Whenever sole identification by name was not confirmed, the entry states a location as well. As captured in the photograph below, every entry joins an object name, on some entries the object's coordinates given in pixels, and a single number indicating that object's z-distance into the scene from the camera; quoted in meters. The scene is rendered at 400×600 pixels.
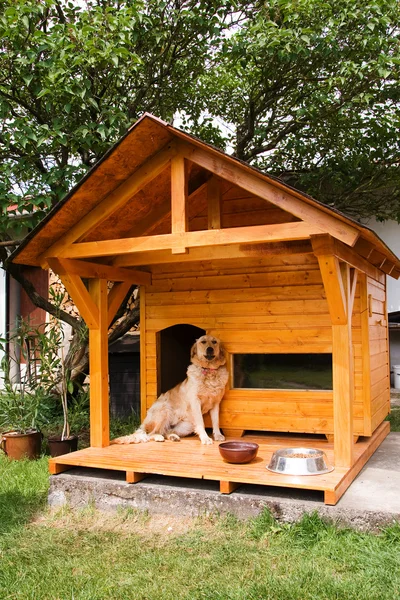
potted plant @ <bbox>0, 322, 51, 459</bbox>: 7.04
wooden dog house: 4.92
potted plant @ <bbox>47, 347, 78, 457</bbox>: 6.95
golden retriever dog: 6.54
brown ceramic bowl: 5.22
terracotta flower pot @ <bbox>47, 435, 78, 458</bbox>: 6.94
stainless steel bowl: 4.85
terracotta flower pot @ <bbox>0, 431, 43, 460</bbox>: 7.03
